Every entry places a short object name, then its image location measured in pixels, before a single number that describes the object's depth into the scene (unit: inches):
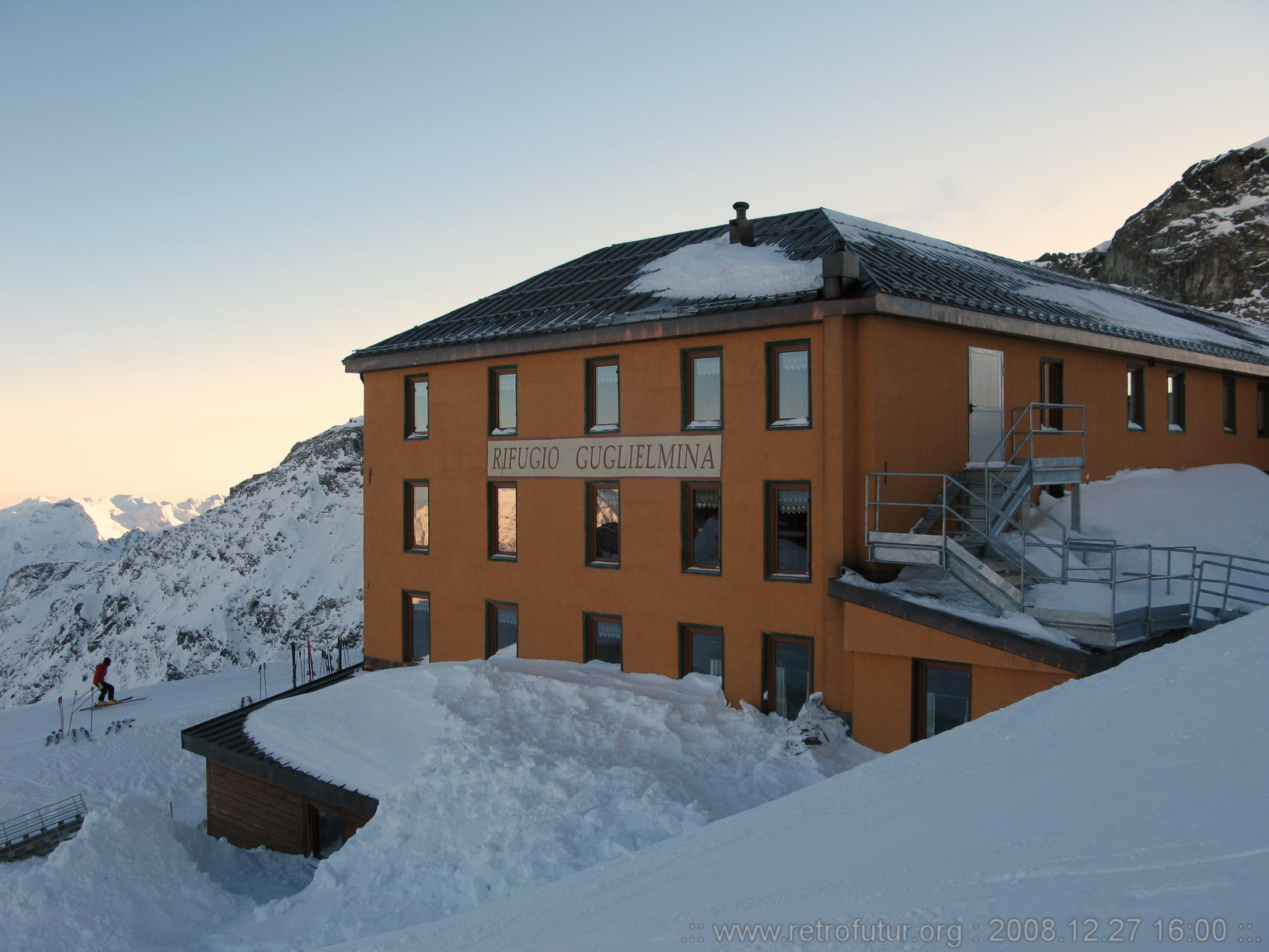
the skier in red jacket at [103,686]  1174.3
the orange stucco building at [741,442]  518.6
